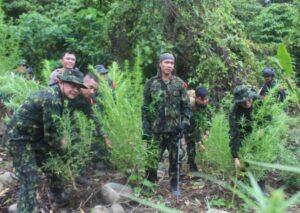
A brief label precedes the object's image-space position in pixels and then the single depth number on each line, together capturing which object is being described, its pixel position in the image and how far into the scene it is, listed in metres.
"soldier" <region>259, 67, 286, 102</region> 6.50
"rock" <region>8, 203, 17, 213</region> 4.79
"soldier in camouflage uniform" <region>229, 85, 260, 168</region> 5.13
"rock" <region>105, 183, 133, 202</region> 5.12
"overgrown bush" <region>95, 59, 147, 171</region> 5.01
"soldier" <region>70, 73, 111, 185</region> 5.24
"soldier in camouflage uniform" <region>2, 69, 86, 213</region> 4.32
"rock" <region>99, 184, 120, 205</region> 5.04
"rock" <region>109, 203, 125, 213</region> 4.92
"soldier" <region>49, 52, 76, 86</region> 6.11
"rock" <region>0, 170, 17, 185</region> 5.36
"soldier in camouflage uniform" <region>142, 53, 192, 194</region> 5.33
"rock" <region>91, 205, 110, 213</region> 4.78
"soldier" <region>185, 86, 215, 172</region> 6.29
